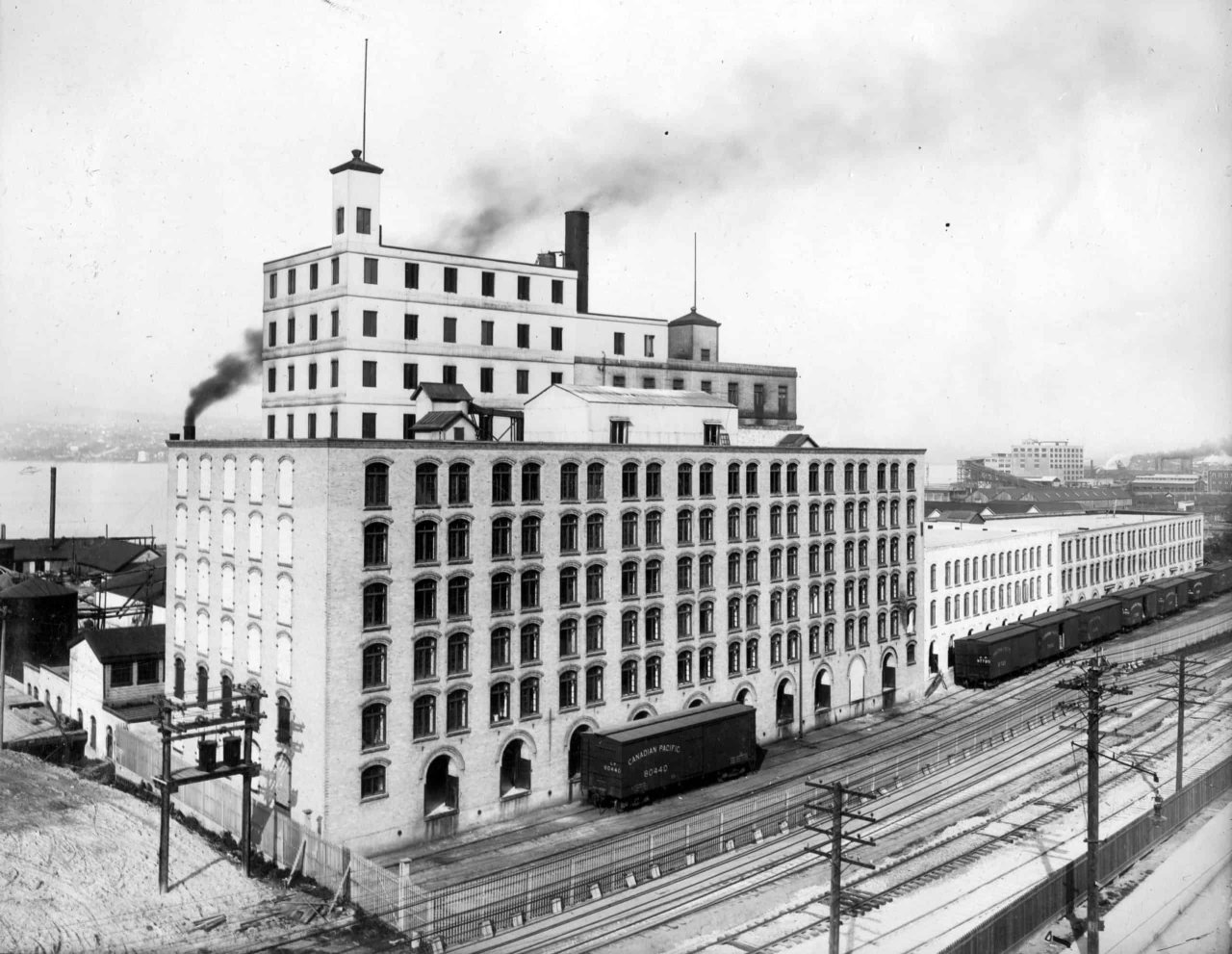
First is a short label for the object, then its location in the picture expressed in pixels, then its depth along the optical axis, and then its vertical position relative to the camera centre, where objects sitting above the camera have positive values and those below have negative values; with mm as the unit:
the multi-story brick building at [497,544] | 42281 -3188
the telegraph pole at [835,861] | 29156 -10663
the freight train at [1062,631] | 71188 -11776
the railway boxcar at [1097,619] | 84375 -11627
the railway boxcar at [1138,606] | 91750 -11433
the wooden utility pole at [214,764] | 37656 -10934
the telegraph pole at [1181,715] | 46500 -10825
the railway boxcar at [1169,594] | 99375 -11307
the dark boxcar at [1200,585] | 109556 -11424
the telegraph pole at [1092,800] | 31047 -9990
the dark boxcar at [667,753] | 46219 -12614
